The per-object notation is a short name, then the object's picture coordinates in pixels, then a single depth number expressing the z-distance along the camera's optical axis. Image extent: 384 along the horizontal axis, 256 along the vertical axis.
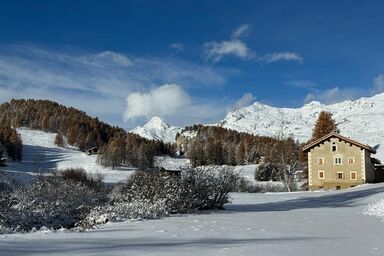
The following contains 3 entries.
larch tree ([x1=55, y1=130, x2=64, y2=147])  159.86
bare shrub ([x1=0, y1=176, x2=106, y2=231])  16.97
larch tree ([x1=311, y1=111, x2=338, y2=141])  58.53
